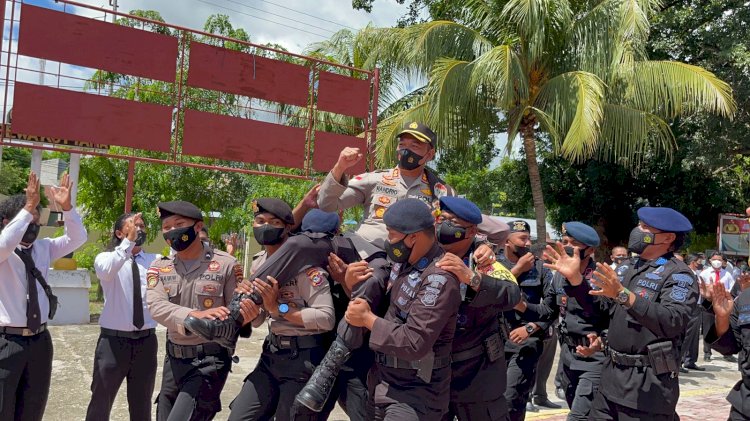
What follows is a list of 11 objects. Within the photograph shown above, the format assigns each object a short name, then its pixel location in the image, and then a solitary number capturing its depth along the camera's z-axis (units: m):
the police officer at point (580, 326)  4.71
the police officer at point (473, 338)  3.71
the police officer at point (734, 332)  4.17
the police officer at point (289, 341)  3.85
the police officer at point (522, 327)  5.28
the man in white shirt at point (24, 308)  4.16
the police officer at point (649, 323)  3.76
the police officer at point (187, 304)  4.11
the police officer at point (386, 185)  4.16
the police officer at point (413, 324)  3.14
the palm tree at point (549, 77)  12.35
